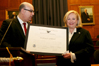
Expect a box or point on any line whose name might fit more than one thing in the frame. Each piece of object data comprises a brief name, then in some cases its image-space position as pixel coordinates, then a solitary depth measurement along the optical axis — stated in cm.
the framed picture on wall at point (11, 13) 999
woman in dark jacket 255
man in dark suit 253
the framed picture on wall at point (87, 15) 977
